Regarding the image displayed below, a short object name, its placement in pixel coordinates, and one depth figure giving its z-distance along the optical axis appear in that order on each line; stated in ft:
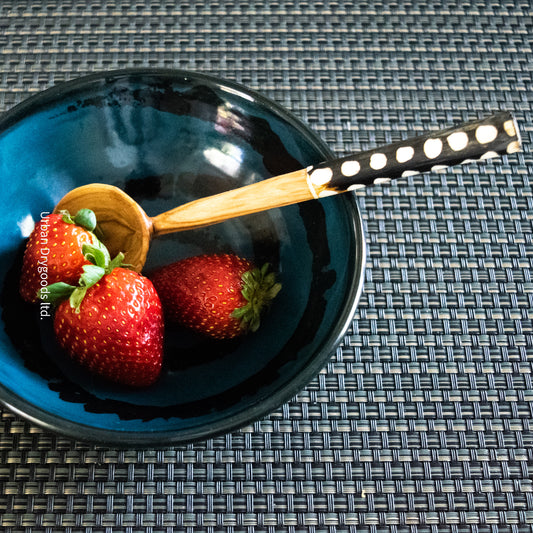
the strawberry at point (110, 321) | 1.68
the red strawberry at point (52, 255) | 1.72
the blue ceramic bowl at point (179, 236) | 1.62
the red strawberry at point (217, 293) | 1.76
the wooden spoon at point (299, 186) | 1.63
